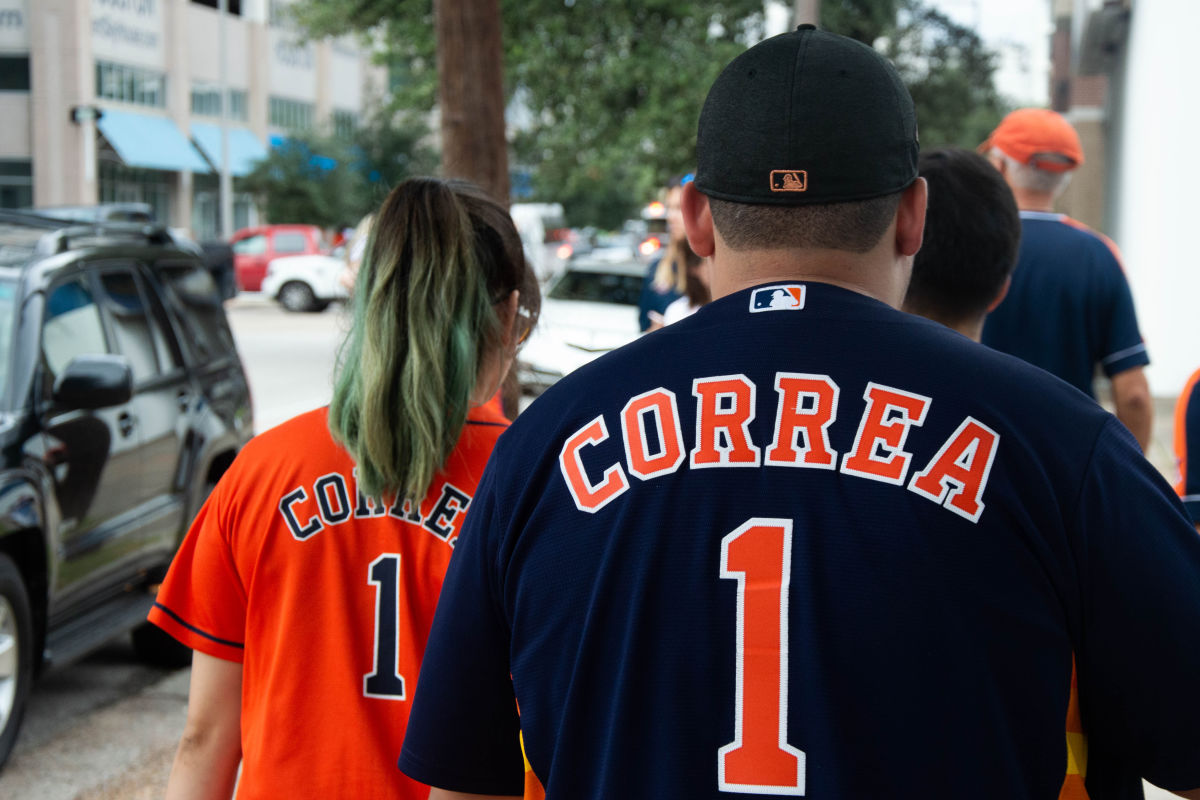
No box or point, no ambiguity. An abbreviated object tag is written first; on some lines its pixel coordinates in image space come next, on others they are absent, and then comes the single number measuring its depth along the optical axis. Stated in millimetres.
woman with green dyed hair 2113
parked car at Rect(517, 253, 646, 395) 14141
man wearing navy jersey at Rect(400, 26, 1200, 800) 1356
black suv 4883
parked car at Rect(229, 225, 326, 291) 31141
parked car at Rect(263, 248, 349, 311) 29266
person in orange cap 4113
